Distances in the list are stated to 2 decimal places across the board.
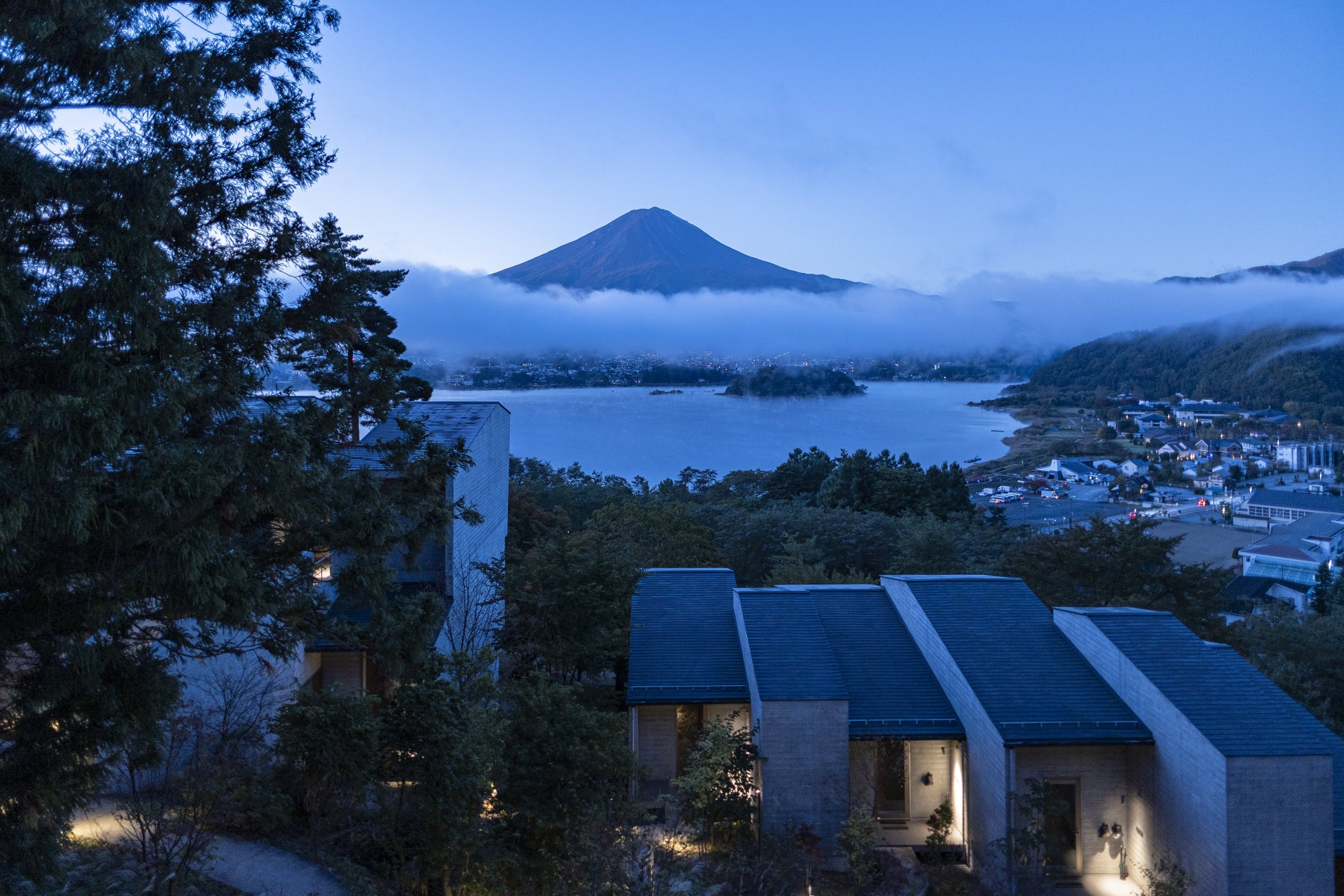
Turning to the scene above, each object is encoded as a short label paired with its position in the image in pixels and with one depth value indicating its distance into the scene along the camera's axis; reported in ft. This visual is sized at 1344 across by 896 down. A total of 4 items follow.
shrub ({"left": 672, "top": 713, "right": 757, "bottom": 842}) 32.58
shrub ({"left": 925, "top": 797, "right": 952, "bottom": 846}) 34.40
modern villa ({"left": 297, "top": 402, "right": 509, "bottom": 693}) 41.01
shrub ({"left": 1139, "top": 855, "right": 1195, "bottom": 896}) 27.99
